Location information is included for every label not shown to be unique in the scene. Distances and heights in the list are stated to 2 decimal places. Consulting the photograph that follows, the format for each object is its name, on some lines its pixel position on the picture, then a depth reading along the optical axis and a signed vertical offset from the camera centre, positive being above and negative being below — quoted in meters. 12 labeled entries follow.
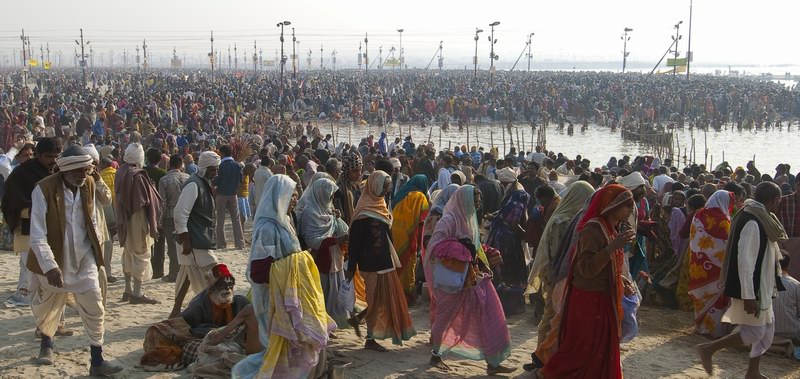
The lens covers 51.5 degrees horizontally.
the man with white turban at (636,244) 5.77 -1.03
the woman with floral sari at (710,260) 6.24 -1.24
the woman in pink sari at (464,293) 5.02 -1.21
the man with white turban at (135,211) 6.37 -0.90
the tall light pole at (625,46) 69.94 +4.26
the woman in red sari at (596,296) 4.12 -1.01
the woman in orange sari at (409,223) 6.21 -0.95
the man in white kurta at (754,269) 4.71 -0.99
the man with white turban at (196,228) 5.68 -0.92
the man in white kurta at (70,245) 4.49 -0.82
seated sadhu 4.81 -1.45
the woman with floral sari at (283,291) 4.18 -0.99
